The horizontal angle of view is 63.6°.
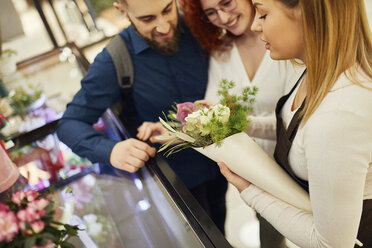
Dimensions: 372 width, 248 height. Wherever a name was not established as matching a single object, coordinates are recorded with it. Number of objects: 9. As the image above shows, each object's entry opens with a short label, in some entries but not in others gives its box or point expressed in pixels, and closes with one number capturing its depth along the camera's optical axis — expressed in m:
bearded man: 1.57
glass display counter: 1.15
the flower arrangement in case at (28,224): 0.80
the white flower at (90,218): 1.36
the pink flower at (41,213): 0.83
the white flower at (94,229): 1.30
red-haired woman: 1.55
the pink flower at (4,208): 0.84
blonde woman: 0.86
